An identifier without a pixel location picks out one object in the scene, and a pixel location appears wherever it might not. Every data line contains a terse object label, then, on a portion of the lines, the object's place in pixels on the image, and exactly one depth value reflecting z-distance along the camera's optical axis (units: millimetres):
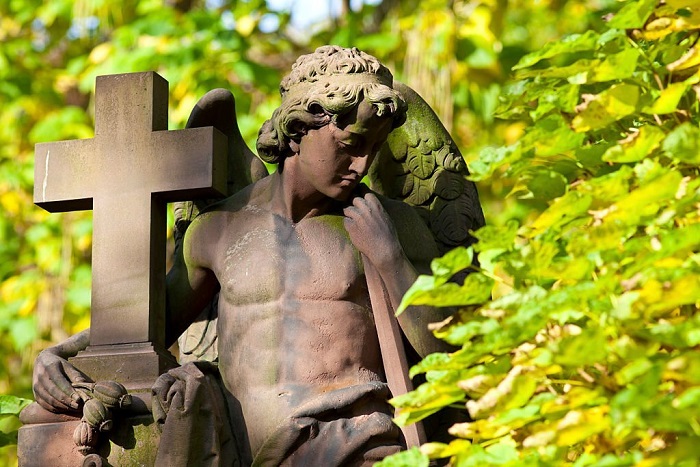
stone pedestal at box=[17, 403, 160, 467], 8773
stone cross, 9367
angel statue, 8562
